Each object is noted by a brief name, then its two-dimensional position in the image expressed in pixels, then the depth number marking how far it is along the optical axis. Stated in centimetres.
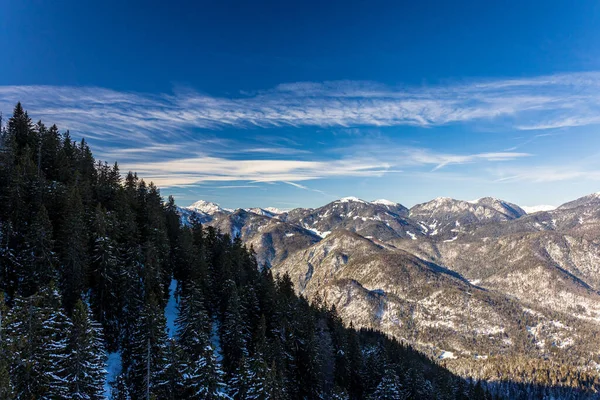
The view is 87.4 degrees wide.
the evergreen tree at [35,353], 2403
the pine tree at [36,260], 3784
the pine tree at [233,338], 4834
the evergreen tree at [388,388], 6038
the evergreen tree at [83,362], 2756
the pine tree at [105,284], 4319
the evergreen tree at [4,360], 1925
